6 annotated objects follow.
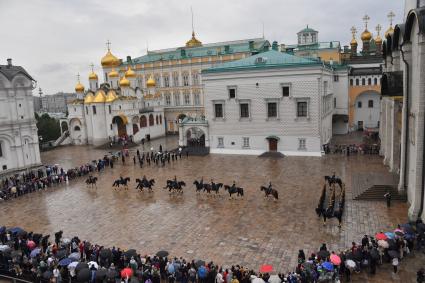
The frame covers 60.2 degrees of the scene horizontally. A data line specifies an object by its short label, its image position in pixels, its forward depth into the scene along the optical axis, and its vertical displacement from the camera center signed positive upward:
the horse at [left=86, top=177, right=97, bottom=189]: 25.88 -4.49
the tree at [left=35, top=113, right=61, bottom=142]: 59.06 -1.69
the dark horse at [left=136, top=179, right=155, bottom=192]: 23.95 -4.55
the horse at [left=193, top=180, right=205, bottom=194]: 22.46 -4.56
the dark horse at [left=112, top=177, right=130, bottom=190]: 24.83 -4.51
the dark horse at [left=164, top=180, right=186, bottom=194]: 22.98 -4.58
